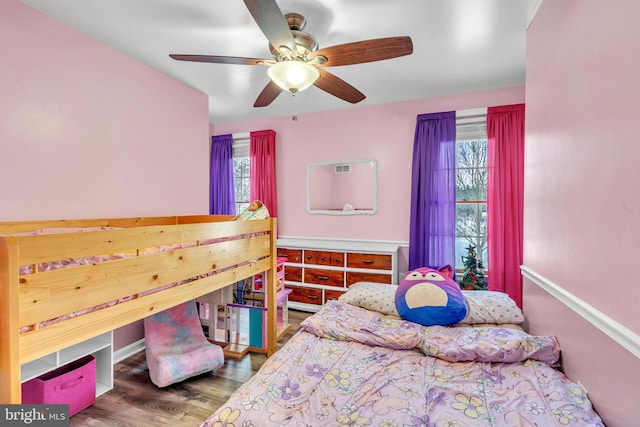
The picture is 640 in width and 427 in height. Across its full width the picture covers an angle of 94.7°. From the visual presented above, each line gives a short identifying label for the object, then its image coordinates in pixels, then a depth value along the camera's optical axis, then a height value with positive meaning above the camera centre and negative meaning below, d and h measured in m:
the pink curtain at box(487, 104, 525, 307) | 2.97 +0.09
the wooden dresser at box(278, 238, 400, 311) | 3.17 -0.65
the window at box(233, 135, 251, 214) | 4.32 +0.54
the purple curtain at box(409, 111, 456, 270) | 3.25 +0.18
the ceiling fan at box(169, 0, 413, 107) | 1.42 +0.87
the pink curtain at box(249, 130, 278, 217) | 4.04 +0.58
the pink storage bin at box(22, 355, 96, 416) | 1.68 -1.04
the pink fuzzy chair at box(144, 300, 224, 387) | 2.00 -1.04
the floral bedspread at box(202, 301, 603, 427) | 1.17 -0.82
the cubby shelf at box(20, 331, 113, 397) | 1.64 -0.88
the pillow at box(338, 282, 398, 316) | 2.22 -0.70
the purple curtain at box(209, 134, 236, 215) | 4.32 +0.50
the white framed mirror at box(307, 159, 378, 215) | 3.67 +0.28
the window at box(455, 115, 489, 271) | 3.23 +0.23
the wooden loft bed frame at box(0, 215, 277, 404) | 0.94 -0.30
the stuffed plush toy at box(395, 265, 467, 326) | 1.96 -0.63
